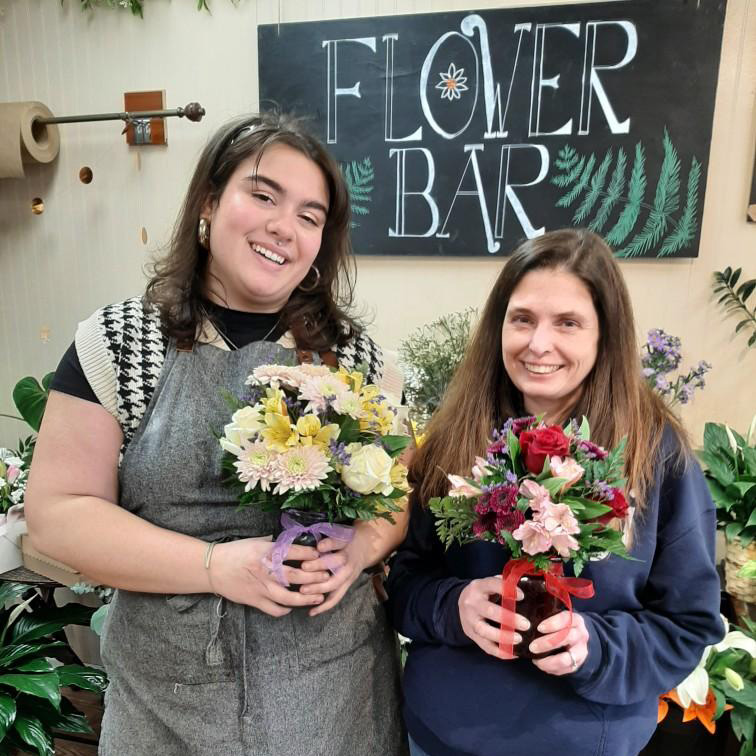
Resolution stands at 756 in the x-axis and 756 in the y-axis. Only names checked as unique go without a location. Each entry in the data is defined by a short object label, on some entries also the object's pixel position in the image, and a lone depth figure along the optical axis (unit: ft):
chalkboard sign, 6.69
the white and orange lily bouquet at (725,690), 5.28
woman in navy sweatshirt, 3.17
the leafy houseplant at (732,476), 6.31
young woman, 3.09
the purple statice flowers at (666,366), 6.42
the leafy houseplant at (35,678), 5.99
